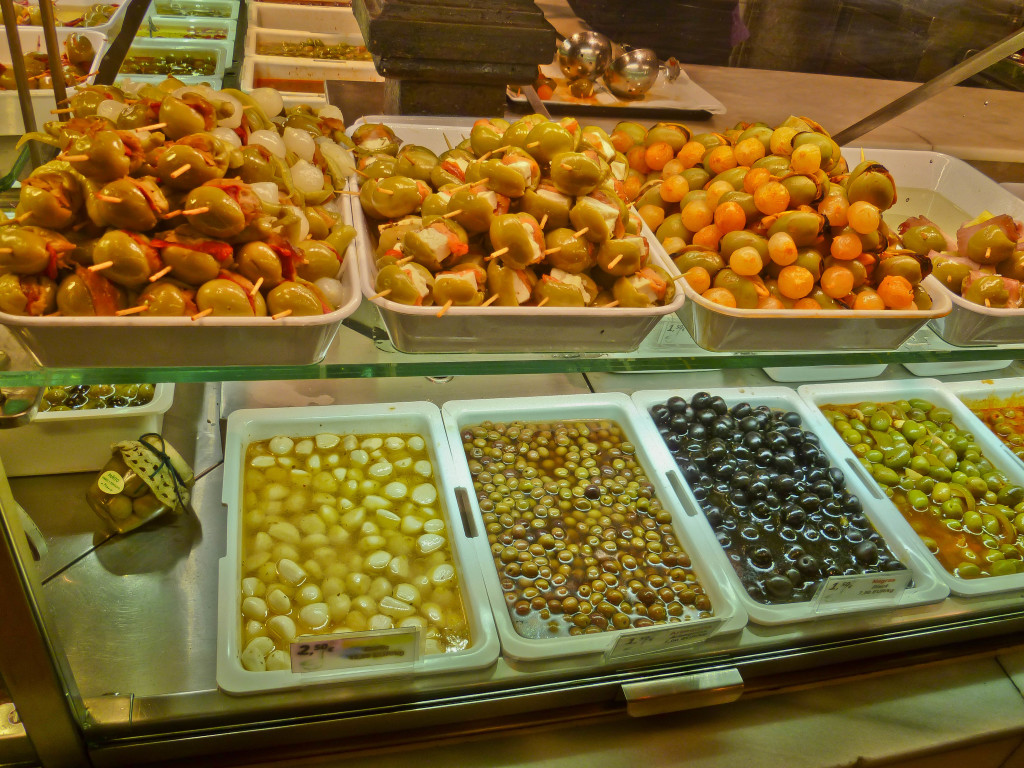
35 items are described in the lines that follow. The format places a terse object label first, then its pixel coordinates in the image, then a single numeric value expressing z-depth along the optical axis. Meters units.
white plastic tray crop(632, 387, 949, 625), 1.44
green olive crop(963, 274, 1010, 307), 1.20
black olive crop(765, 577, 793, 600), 1.46
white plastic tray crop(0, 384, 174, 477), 1.38
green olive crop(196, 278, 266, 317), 0.85
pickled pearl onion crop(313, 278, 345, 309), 0.97
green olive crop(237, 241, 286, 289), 0.90
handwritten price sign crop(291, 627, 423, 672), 1.12
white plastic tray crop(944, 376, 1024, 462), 2.01
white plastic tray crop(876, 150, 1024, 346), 1.67
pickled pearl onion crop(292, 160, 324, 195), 1.10
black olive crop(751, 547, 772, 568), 1.53
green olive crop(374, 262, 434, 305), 0.95
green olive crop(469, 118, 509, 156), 1.20
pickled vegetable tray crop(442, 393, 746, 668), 1.31
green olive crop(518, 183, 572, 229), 1.04
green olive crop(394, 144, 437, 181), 1.20
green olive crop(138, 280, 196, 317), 0.83
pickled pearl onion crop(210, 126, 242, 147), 0.99
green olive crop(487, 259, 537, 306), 0.99
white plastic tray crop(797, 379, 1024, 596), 1.83
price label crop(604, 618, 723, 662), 1.26
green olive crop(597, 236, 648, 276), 1.02
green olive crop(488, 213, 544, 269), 0.99
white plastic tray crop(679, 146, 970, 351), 1.07
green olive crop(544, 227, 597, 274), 1.03
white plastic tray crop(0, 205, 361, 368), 0.81
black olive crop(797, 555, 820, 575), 1.51
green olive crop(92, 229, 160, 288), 0.82
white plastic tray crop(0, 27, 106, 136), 1.38
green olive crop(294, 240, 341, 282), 0.97
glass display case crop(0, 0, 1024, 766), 1.00
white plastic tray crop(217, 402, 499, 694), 1.20
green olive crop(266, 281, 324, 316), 0.88
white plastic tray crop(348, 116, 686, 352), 0.96
